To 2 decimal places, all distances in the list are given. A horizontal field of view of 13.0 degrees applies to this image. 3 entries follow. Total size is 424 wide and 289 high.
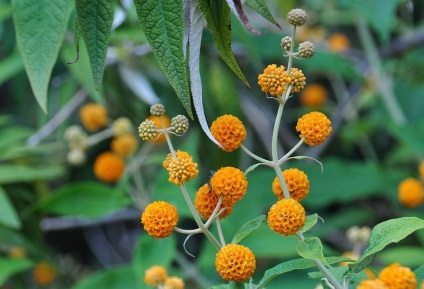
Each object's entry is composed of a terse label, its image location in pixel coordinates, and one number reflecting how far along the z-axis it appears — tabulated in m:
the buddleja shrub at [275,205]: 0.93
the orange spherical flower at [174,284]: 0.99
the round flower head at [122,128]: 1.47
